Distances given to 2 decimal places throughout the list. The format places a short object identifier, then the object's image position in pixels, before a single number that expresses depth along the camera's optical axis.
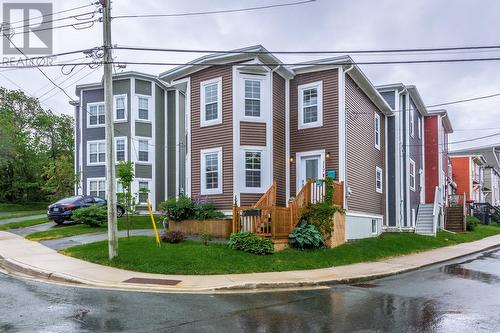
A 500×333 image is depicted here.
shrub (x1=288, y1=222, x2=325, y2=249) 15.02
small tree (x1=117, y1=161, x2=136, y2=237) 15.50
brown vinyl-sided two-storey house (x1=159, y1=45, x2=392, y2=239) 18.12
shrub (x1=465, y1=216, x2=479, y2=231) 30.61
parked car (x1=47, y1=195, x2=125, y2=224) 23.17
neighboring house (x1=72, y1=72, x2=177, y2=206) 31.25
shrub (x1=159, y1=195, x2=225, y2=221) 16.91
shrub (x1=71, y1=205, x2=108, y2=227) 21.55
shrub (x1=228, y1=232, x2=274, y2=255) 14.04
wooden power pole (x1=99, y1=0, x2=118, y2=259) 13.31
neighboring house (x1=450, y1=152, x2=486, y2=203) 49.09
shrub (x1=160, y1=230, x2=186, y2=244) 15.41
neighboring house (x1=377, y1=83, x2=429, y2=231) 25.33
